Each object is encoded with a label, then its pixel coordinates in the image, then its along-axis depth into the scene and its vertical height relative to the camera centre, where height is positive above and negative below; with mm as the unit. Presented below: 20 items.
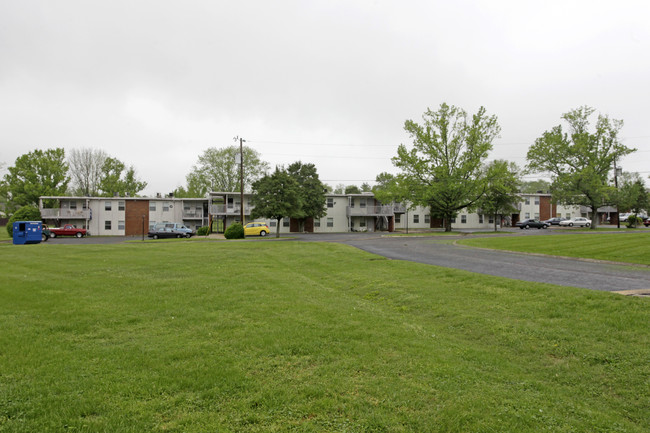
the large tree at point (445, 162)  43781 +7296
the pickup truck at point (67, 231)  45594 -1616
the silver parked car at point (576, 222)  61188 -38
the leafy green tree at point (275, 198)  40062 +2464
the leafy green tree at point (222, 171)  74000 +9857
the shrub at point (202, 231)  48062 -1544
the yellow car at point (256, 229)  43553 -1119
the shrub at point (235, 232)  36500 -1248
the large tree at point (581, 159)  48500 +8746
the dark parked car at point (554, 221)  64031 +120
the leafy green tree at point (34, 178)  56000 +6249
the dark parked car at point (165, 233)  43562 -1692
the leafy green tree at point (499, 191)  43562 +3872
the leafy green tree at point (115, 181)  66812 +7136
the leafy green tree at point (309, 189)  52594 +4408
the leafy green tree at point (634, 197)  52281 +3621
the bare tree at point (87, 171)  68081 +8833
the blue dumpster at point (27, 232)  33062 -1293
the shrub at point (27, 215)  45812 +410
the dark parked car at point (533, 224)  58531 -402
